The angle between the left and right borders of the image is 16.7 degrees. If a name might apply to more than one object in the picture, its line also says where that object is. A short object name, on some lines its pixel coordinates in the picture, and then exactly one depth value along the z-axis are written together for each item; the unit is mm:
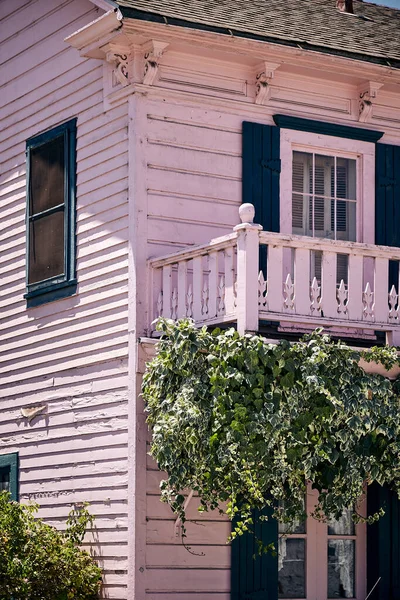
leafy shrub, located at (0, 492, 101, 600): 13281
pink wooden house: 13344
